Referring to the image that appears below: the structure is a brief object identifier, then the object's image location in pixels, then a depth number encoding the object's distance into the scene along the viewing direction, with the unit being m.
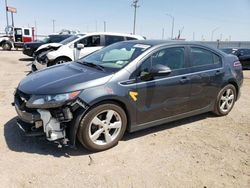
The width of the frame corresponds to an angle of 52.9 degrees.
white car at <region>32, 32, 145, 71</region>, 8.99
